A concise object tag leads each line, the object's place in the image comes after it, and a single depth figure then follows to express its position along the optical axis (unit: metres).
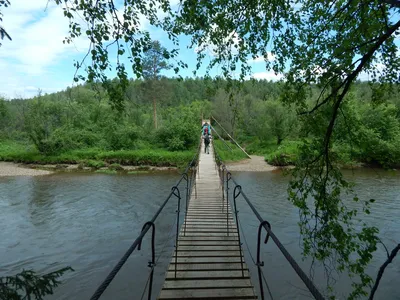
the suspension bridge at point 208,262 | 2.84
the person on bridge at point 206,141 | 13.07
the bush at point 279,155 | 19.98
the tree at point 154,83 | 23.27
